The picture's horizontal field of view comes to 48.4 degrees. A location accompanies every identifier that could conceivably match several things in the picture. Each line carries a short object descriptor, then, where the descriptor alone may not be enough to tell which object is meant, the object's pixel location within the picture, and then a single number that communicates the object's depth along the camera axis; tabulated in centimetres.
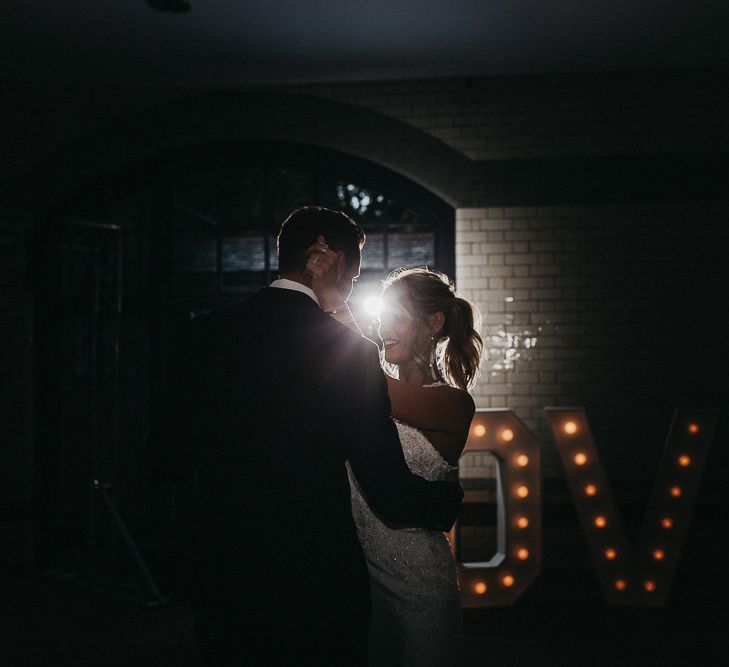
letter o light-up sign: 552
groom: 171
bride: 245
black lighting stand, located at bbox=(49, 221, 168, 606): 605
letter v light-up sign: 569
